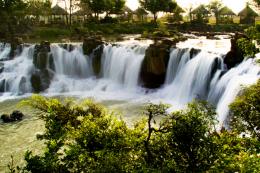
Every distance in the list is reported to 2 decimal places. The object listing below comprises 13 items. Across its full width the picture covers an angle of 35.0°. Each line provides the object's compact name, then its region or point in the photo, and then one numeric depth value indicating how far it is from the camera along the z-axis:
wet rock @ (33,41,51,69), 41.31
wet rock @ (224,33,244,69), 30.88
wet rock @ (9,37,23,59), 43.72
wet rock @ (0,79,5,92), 38.69
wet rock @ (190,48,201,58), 34.55
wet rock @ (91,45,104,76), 41.34
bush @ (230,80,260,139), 12.49
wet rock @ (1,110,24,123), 28.68
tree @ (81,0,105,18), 64.53
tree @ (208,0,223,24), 71.93
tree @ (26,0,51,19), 60.75
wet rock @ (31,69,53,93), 38.88
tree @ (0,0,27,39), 55.28
